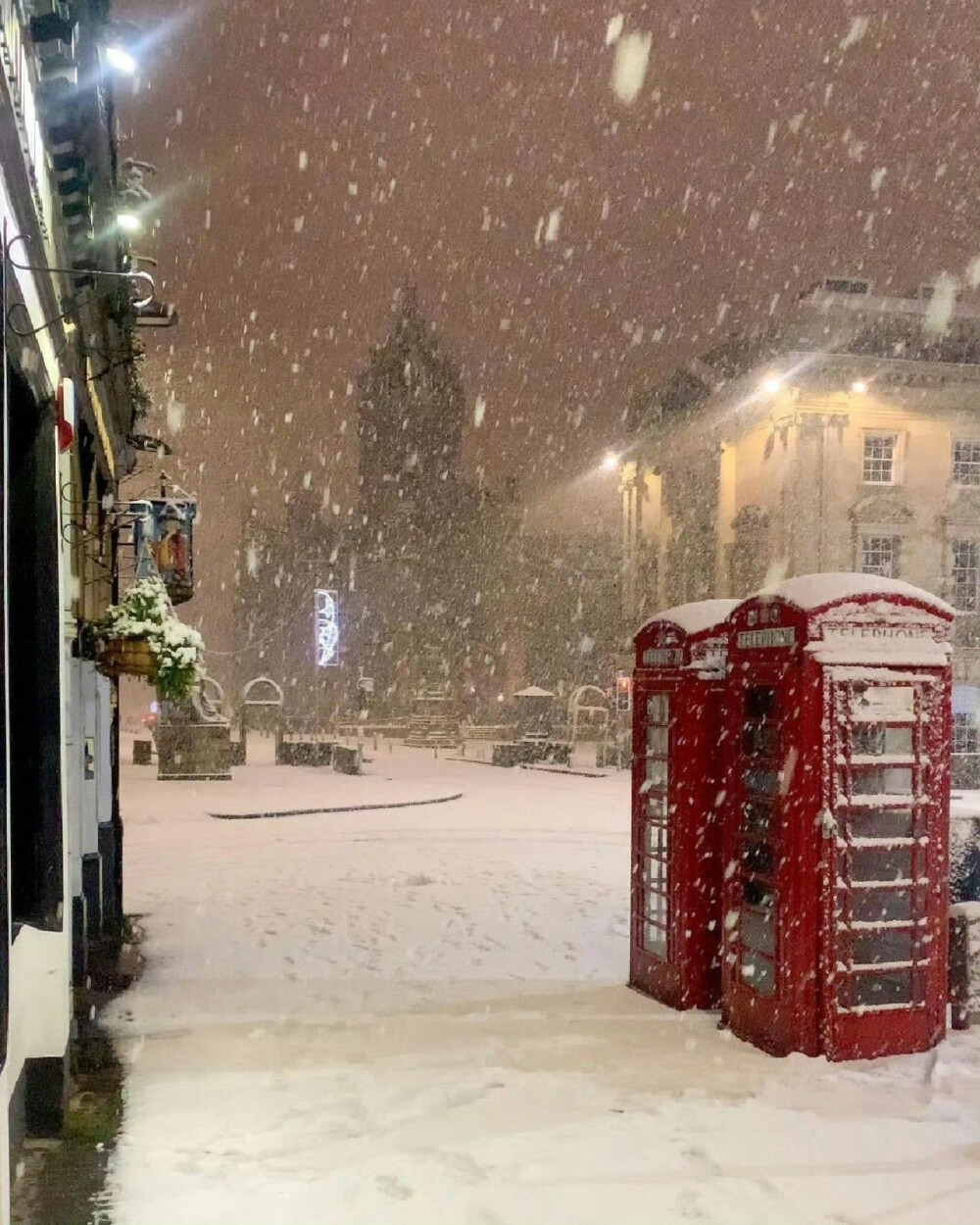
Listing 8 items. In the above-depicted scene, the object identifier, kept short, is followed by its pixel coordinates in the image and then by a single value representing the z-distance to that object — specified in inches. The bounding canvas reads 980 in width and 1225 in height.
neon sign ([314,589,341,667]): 1524.4
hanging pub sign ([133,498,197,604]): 377.4
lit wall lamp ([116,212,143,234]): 354.8
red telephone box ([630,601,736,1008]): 271.7
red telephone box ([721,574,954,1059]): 233.1
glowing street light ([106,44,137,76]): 298.5
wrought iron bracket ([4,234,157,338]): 166.2
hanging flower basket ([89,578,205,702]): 293.4
